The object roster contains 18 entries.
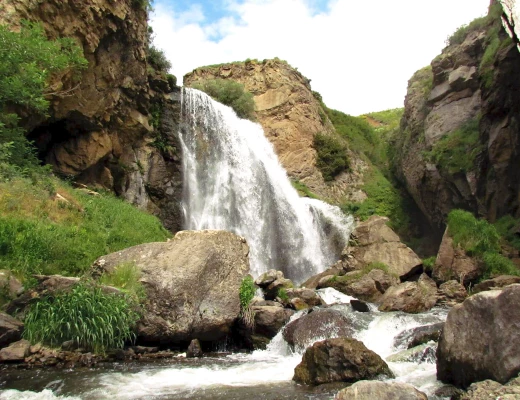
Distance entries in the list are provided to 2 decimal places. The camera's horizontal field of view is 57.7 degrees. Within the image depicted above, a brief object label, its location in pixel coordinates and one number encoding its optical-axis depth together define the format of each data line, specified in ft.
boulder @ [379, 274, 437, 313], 44.70
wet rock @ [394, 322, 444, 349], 30.45
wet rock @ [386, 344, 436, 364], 27.25
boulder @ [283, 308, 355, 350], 33.05
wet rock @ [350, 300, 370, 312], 43.96
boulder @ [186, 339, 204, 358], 31.78
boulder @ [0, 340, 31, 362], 26.27
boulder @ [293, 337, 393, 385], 23.64
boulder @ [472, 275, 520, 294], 47.01
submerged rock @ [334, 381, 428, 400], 16.67
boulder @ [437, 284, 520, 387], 19.26
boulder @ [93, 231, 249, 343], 31.83
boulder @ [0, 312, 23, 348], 27.17
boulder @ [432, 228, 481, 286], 54.70
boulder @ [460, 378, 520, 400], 15.74
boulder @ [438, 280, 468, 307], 48.78
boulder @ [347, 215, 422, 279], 61.62
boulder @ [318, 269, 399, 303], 53.83
